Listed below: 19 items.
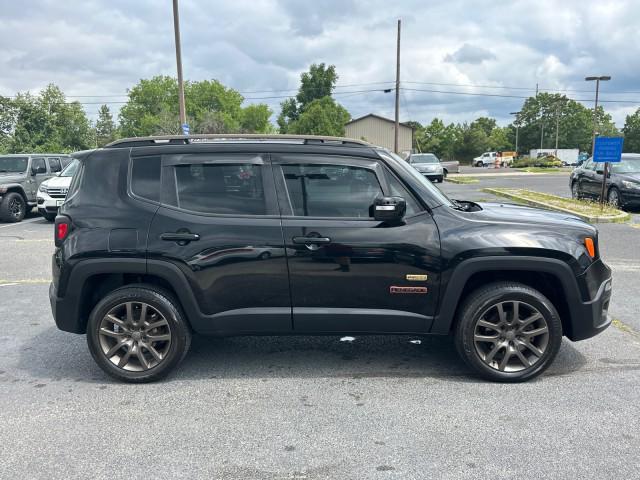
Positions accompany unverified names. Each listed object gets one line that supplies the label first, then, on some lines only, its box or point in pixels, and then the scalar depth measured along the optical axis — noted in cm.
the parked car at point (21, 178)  1353
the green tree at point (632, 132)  10044
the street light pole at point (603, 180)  1312
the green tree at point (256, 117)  8656
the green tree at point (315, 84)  8112
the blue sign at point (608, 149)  1213
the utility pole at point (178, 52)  2157
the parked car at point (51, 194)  1262
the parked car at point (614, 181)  1357
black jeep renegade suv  367
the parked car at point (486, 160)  7012
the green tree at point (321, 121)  5806
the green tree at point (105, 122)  13277
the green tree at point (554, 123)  10875
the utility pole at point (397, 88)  3198
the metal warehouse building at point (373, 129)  6838
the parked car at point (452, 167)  4184
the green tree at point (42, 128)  4750
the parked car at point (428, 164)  2563
